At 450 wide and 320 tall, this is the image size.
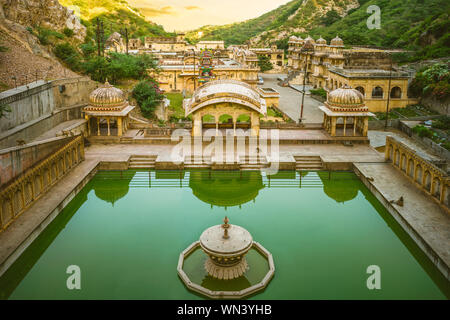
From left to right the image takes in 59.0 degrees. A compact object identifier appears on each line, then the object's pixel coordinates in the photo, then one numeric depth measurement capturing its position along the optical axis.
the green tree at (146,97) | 32.84
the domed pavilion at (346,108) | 26.09
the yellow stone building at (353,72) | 36.66
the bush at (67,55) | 34.36
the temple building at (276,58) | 68.31
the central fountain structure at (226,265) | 12.20
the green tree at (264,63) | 66.50
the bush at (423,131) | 26.89
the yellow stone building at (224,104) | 25.16
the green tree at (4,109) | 19.61
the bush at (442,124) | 28.31
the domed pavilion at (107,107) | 25.48
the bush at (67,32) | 39.62
